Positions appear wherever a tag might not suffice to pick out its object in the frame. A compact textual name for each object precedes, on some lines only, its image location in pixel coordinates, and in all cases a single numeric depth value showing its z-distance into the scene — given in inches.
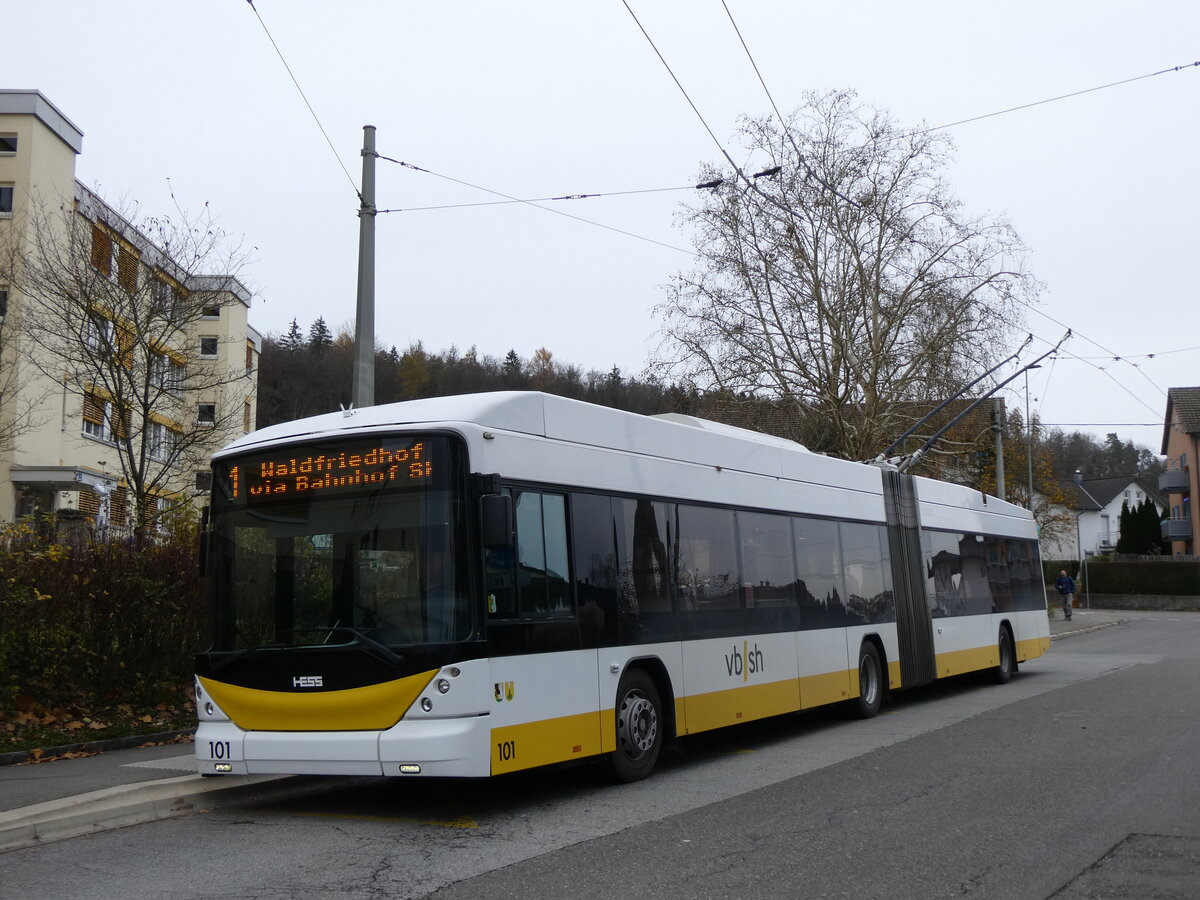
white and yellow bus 316.5
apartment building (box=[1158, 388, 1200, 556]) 2746.1
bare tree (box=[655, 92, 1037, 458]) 1382.9
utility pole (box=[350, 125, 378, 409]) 505.4
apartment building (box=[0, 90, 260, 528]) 673.0
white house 4337.4
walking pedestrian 1776.6
